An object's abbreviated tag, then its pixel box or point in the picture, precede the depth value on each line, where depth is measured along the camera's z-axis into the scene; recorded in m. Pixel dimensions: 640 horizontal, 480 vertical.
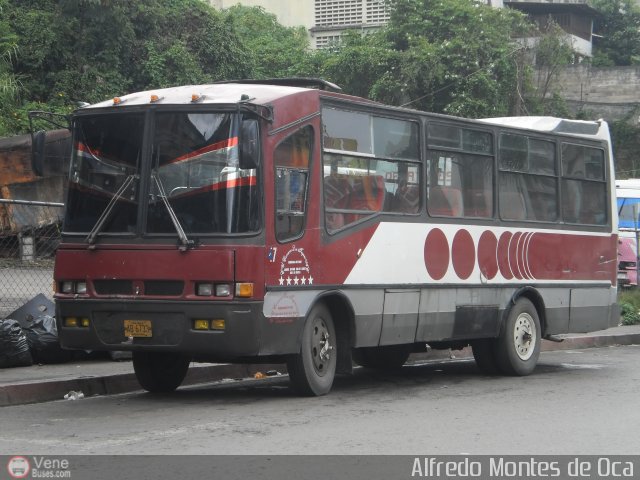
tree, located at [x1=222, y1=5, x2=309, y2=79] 36.49
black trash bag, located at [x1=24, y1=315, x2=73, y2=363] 12.05
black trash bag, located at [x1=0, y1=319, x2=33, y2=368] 11.50
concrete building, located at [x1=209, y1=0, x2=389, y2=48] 51.97
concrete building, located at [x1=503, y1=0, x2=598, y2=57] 52.00
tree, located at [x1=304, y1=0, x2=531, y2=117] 36.47
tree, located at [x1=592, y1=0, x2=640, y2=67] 54.31
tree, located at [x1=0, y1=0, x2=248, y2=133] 29.06
